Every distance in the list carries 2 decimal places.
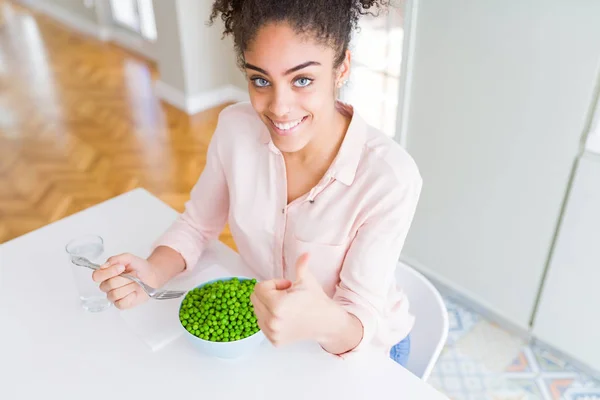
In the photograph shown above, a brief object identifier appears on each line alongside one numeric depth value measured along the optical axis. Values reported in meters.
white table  0.93
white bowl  0.93
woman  0.91
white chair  1.17
